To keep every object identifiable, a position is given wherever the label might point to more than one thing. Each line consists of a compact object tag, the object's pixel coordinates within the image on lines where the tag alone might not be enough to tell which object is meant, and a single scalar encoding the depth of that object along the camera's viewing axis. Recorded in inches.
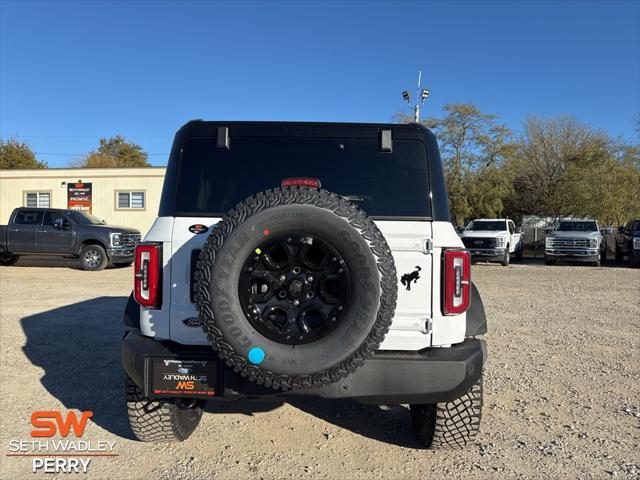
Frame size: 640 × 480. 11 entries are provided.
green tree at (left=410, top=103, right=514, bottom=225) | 1201.4
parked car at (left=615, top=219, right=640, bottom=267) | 655.1
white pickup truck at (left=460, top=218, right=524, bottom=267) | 668.7
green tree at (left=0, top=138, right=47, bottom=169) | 1731.1
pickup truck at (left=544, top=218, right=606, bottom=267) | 667.4
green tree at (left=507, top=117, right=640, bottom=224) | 1010.7
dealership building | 922.1
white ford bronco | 91.0
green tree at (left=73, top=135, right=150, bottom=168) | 2324.6
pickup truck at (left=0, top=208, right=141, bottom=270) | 569.6
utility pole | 1005.8
